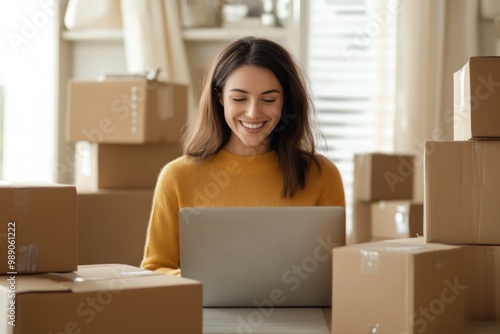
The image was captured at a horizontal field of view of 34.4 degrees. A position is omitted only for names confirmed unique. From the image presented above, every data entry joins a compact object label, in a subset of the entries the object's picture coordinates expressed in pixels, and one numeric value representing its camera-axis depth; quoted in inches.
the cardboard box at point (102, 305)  51.3
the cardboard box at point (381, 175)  132.0
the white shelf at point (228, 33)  147.9
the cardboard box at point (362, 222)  133.7
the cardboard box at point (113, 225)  118.3
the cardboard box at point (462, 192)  67.1
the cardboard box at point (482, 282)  66.7
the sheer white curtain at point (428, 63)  141.1
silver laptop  63.2
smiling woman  87.1
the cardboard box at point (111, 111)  119.5
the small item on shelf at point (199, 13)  149.0
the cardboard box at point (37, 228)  58.1
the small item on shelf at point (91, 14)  150.1
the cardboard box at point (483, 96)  67.3
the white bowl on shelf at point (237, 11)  150.3
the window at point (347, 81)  146.3
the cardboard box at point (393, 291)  55.1
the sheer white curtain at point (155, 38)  145.2
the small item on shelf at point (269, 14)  148.9
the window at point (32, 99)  150.3
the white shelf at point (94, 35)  151.6
